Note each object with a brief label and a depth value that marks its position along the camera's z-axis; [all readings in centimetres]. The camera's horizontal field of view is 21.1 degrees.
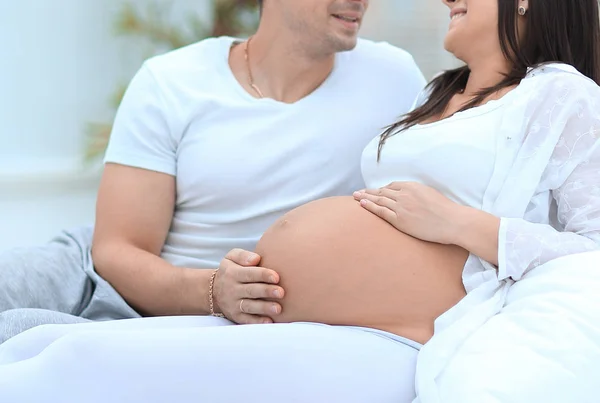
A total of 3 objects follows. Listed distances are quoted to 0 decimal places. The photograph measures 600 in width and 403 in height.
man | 220
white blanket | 177
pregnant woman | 182
